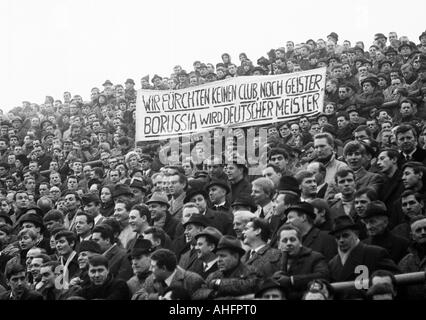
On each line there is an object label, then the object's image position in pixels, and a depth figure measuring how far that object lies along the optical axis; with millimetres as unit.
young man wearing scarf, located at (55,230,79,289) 8133
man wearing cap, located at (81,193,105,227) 9586
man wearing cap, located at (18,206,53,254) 9195
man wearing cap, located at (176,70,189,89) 15180
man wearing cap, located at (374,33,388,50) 13828
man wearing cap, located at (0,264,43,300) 7695
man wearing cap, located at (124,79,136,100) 15481
